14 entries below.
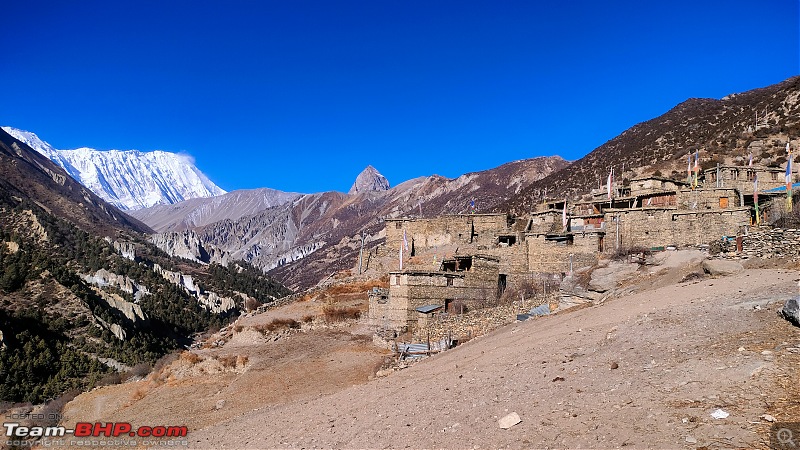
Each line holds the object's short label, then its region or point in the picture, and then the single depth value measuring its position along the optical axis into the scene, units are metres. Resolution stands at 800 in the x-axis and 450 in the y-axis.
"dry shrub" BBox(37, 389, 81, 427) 19.19
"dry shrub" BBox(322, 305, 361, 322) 27.16
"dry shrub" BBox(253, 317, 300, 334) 27.31
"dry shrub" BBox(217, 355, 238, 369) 20.80
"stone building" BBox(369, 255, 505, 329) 23.58
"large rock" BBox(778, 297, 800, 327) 8.52
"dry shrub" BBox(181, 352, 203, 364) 21.69
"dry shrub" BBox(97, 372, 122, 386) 26.58
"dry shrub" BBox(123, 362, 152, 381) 25.30
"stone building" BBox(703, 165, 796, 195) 33.28
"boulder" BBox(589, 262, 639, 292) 19.39
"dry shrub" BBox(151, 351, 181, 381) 21.66
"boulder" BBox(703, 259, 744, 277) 14.71
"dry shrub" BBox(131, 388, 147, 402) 19.48
